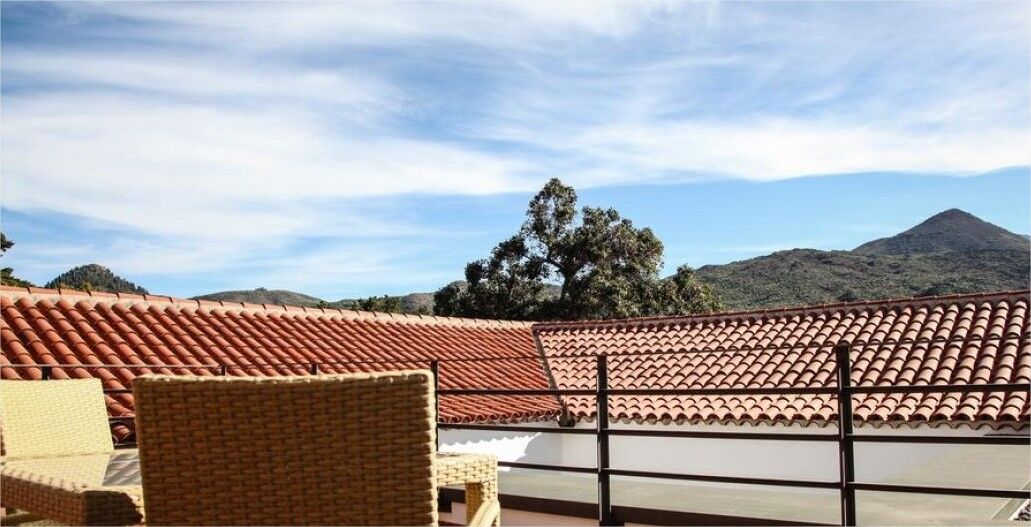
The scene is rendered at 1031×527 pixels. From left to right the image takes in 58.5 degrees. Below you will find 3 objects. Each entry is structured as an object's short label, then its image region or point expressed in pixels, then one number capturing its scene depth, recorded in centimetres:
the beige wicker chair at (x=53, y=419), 364
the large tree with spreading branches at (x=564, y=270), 2842
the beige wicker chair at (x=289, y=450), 197
